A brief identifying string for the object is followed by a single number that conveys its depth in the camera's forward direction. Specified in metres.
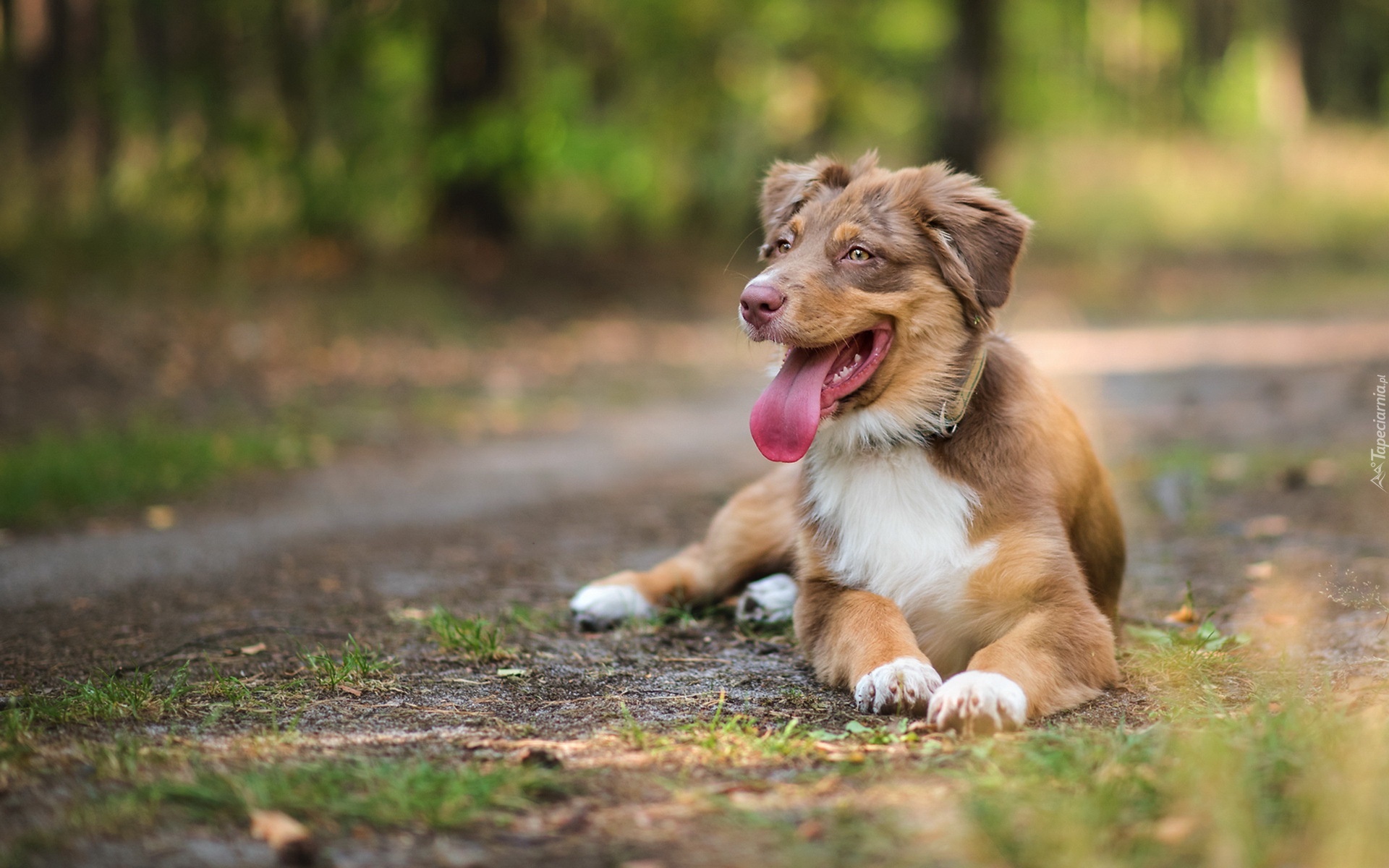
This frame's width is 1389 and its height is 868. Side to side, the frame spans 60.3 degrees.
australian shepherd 3.98
